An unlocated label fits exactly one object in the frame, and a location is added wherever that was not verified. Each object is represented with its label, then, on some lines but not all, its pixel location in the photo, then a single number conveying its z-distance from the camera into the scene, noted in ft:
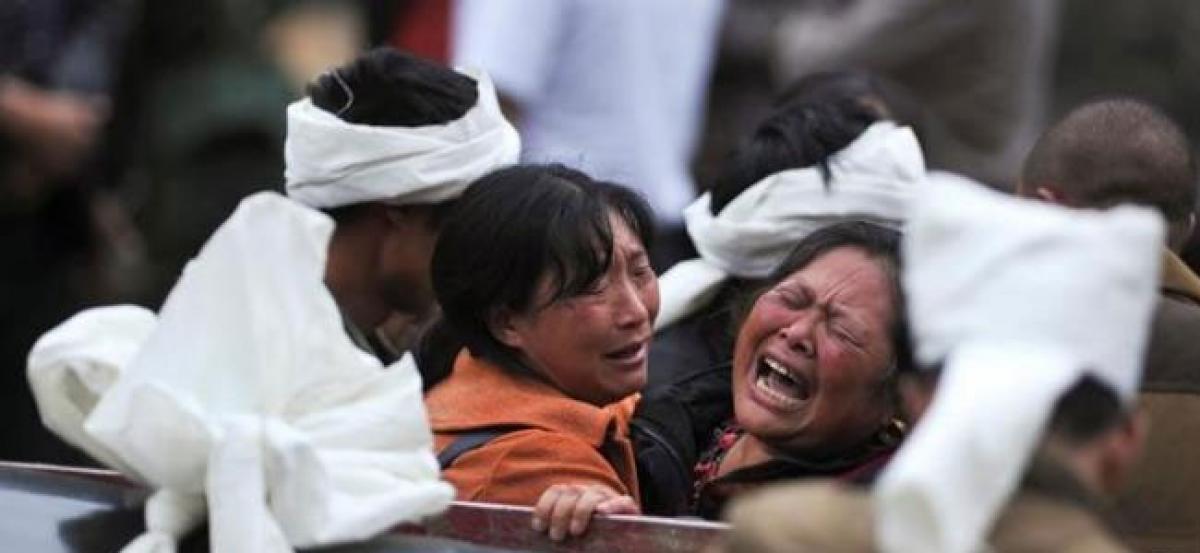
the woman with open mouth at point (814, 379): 31.05
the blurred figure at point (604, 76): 49.62
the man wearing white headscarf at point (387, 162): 34.63
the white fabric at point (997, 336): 20.93
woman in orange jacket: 31.39
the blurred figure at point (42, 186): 52.35
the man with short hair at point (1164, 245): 30.92
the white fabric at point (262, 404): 26.47
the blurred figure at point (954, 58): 50.65
